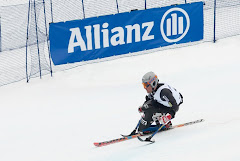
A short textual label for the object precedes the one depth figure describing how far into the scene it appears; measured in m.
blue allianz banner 26.23
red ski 16.16
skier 15.62
